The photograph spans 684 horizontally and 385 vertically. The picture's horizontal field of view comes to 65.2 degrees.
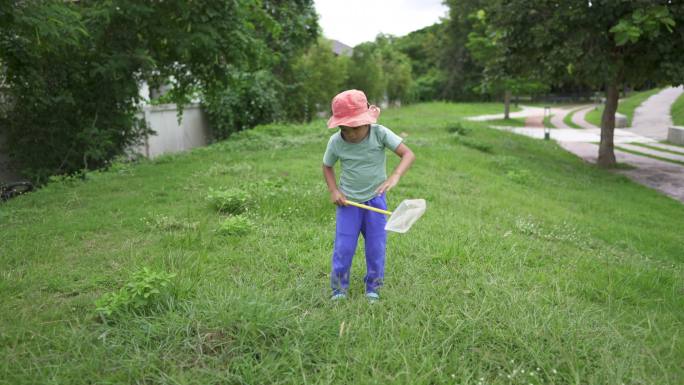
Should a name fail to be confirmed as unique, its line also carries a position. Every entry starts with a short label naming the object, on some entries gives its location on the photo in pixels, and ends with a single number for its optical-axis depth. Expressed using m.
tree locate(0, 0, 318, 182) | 7.95
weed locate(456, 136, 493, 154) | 12.64
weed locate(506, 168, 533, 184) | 9.12
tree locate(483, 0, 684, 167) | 9.24
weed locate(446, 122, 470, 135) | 15.94
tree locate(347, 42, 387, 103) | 30.37
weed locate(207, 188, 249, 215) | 5.52
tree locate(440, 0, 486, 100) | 36.09
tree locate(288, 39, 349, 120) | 20.17
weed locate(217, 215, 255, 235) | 4.67
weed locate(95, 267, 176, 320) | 2.90
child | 3.30
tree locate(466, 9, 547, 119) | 12.08
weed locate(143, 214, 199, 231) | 4.87
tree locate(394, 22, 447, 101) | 48.09
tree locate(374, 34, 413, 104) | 41.00
